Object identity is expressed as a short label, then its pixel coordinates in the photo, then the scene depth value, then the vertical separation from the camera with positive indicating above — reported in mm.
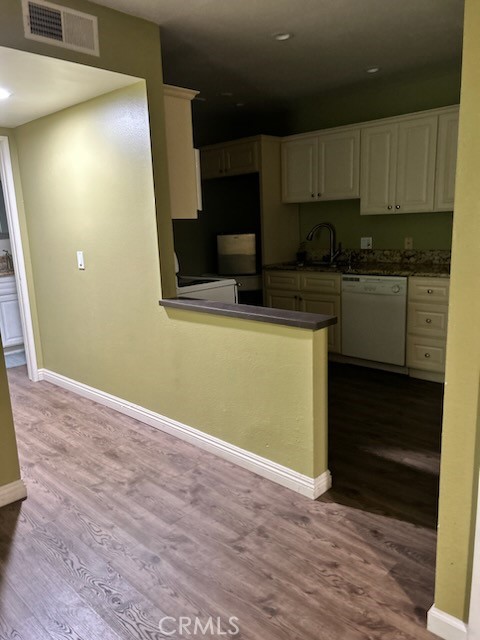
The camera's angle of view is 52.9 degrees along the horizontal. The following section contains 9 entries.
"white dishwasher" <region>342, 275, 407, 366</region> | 3883 -806
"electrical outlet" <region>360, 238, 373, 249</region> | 4551 -221
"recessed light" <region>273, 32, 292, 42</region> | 2876 +1103
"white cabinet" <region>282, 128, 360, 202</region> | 4250 +494
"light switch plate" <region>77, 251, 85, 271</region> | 3442 -219
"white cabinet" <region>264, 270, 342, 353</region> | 4289 -651
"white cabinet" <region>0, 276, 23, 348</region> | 5023 -832
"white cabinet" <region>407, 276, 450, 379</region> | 3662 -817
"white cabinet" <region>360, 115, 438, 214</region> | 3809 +421
